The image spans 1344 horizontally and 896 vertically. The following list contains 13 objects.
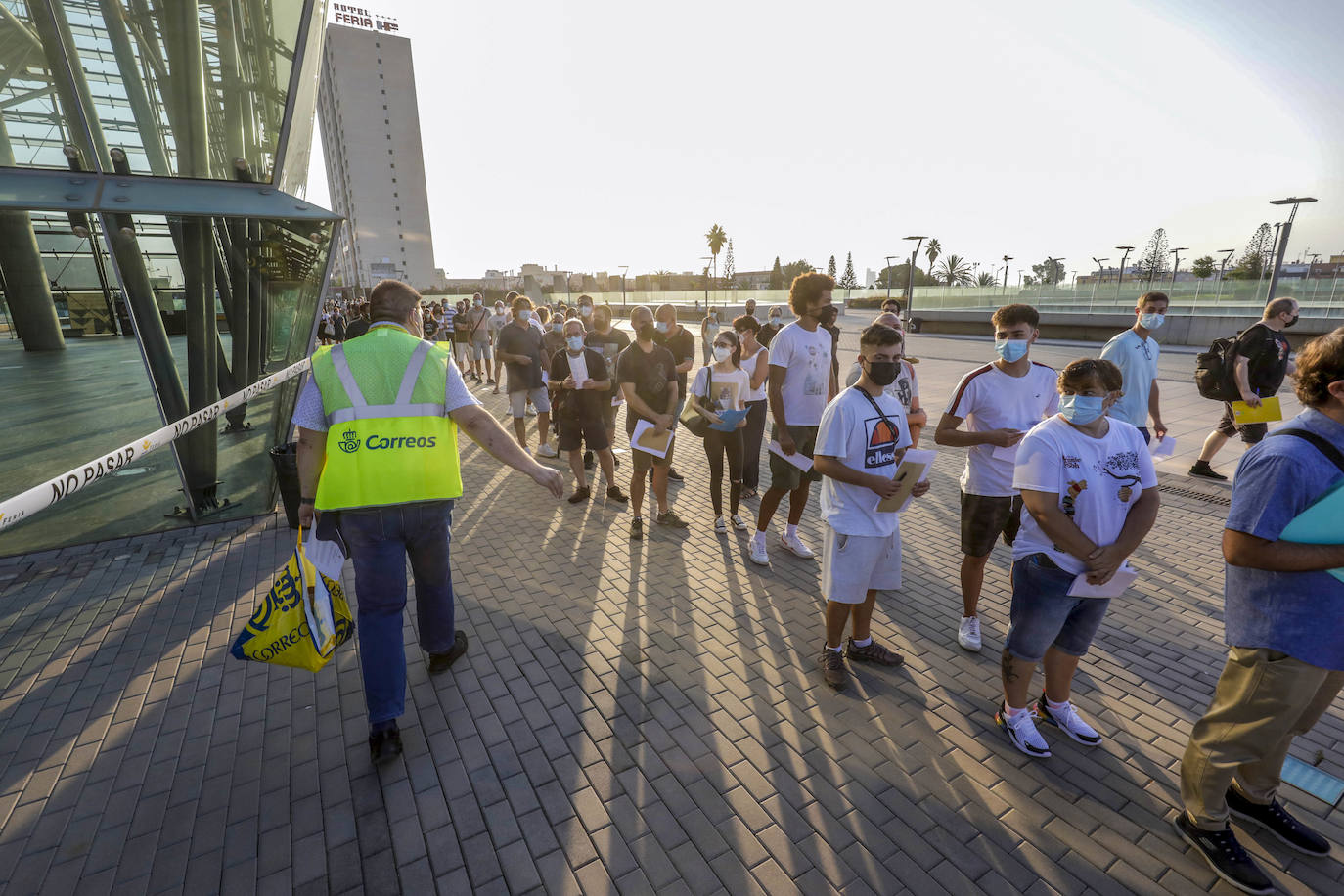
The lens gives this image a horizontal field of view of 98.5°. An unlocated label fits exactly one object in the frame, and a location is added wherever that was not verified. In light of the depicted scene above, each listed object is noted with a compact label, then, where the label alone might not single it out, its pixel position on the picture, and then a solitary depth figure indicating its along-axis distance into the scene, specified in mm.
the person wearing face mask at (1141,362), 4859
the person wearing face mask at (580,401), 6168
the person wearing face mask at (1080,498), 2488
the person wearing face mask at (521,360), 7363
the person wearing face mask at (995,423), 3523
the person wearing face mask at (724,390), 5301
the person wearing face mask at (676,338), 6484
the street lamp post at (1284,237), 16969
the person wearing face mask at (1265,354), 5547
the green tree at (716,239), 88375
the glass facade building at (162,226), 4816
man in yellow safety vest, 2658
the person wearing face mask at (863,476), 3119
